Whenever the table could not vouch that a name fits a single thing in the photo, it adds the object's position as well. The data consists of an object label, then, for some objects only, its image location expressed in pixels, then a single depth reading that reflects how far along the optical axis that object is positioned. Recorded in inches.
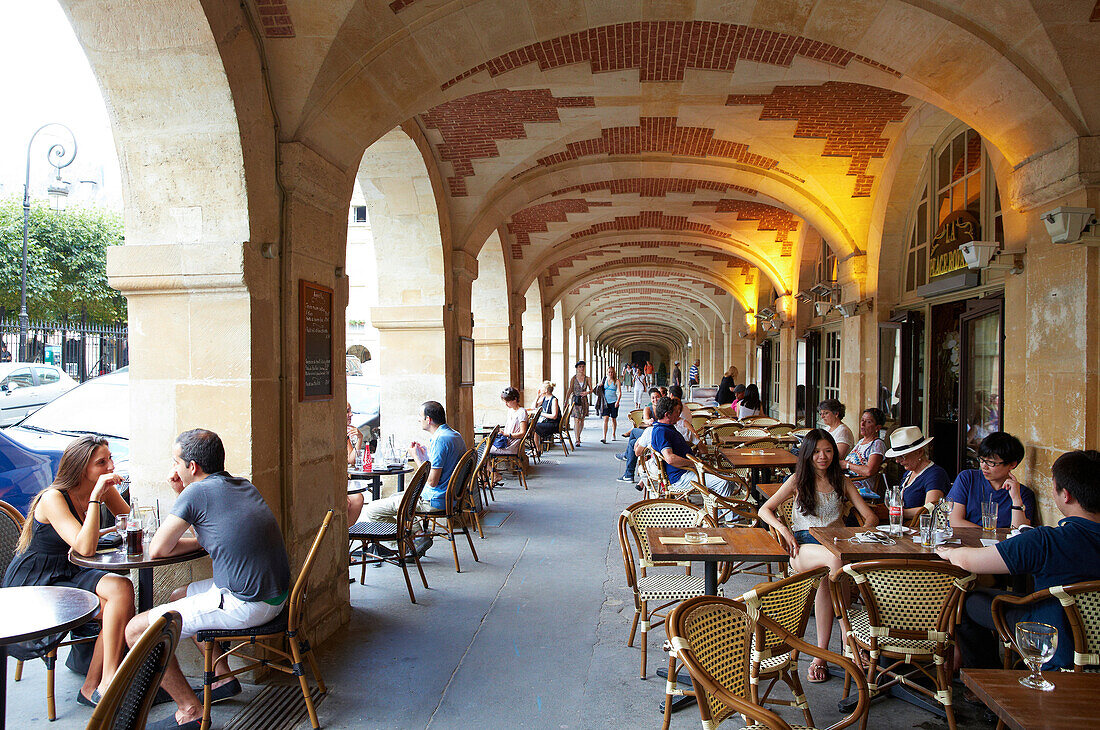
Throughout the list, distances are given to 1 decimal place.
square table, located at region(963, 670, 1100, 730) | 67.9
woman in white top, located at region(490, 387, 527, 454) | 339.9
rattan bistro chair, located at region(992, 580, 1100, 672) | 94.7
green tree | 628.1
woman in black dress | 116.9
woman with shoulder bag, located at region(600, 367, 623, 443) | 577.0
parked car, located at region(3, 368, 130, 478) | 242.2
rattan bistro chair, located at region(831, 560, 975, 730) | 107.1
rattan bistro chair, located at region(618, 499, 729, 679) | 135.8
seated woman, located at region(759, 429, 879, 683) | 151.6
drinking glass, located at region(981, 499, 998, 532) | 141.2
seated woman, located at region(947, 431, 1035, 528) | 145.6
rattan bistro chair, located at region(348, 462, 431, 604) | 173.3
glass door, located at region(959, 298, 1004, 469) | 220.1
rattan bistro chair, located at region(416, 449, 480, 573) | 200.7
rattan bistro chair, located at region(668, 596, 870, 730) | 81.1
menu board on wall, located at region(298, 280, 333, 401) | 147.2
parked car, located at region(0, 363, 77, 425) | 463.8
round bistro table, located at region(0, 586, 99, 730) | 84.0
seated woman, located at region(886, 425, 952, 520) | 165.9
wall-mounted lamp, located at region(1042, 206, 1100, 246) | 154.9
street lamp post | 473.0
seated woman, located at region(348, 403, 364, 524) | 199.9
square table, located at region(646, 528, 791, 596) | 124.3
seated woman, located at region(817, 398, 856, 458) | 243.4
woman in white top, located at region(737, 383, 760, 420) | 420.2
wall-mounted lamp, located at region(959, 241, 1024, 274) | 187.3
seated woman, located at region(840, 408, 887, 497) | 208.0
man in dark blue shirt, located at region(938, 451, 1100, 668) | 98.8
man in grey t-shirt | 111.7
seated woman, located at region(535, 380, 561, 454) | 449.7
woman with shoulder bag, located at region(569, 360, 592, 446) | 553.6
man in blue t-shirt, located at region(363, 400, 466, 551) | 196.1
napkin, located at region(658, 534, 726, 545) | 131.3
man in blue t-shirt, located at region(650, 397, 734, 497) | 235.5
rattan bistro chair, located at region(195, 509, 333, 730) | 111.9
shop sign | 235.6
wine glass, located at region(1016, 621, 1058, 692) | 74.8
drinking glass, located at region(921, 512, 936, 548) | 128.2
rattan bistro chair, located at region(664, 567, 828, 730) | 93.0
